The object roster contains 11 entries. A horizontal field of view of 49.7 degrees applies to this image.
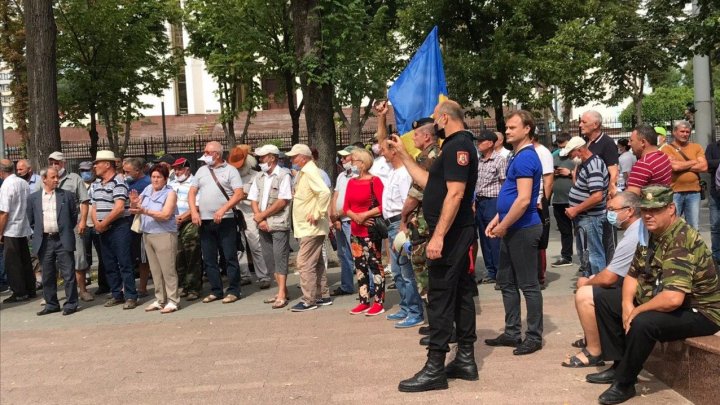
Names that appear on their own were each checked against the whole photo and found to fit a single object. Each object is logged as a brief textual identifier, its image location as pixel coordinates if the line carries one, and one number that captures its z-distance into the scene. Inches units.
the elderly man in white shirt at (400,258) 302.0
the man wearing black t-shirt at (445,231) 211.9
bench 186.7
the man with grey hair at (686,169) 362.6
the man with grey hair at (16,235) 406.6
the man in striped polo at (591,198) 315.9
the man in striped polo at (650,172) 277.1
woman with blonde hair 328.8
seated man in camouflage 189.9
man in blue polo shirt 241.9
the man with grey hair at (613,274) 221.9
